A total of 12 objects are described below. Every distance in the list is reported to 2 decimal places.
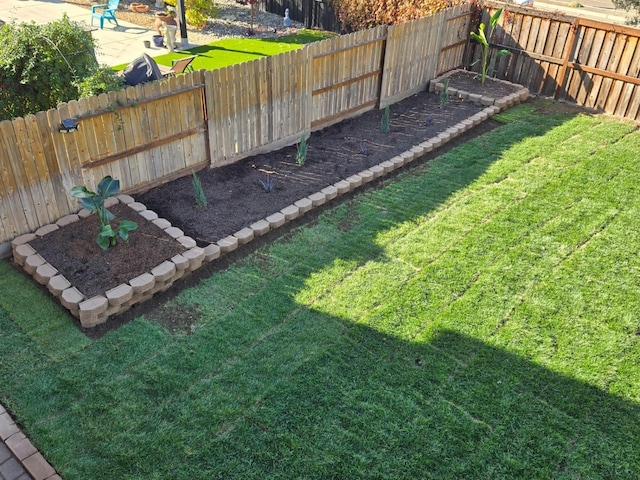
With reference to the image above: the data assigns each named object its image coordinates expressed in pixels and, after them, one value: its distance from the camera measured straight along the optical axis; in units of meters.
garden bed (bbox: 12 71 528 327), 6.15
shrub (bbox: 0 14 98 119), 7.43
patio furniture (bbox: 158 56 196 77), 11.45
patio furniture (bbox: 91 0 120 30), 16.70
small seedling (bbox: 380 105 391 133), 10.02
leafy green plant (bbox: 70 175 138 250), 6.39
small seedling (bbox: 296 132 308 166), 8.79
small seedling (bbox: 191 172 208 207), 7.61
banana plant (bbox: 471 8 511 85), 11.72
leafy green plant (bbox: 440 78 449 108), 11.19
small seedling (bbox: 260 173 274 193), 8.10
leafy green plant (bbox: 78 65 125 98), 7.39
